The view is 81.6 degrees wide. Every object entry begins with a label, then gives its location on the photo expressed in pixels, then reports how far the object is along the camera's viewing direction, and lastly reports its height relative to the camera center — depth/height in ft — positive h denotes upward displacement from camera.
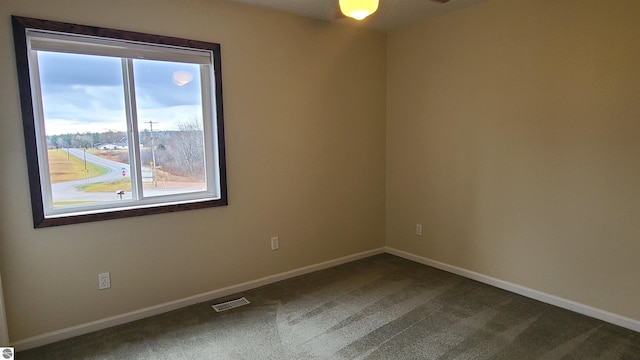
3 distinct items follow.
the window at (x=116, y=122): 7.72 +0.74
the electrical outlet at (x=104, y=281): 8.53 -2.94
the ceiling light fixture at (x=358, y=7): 6.01 +2.30
